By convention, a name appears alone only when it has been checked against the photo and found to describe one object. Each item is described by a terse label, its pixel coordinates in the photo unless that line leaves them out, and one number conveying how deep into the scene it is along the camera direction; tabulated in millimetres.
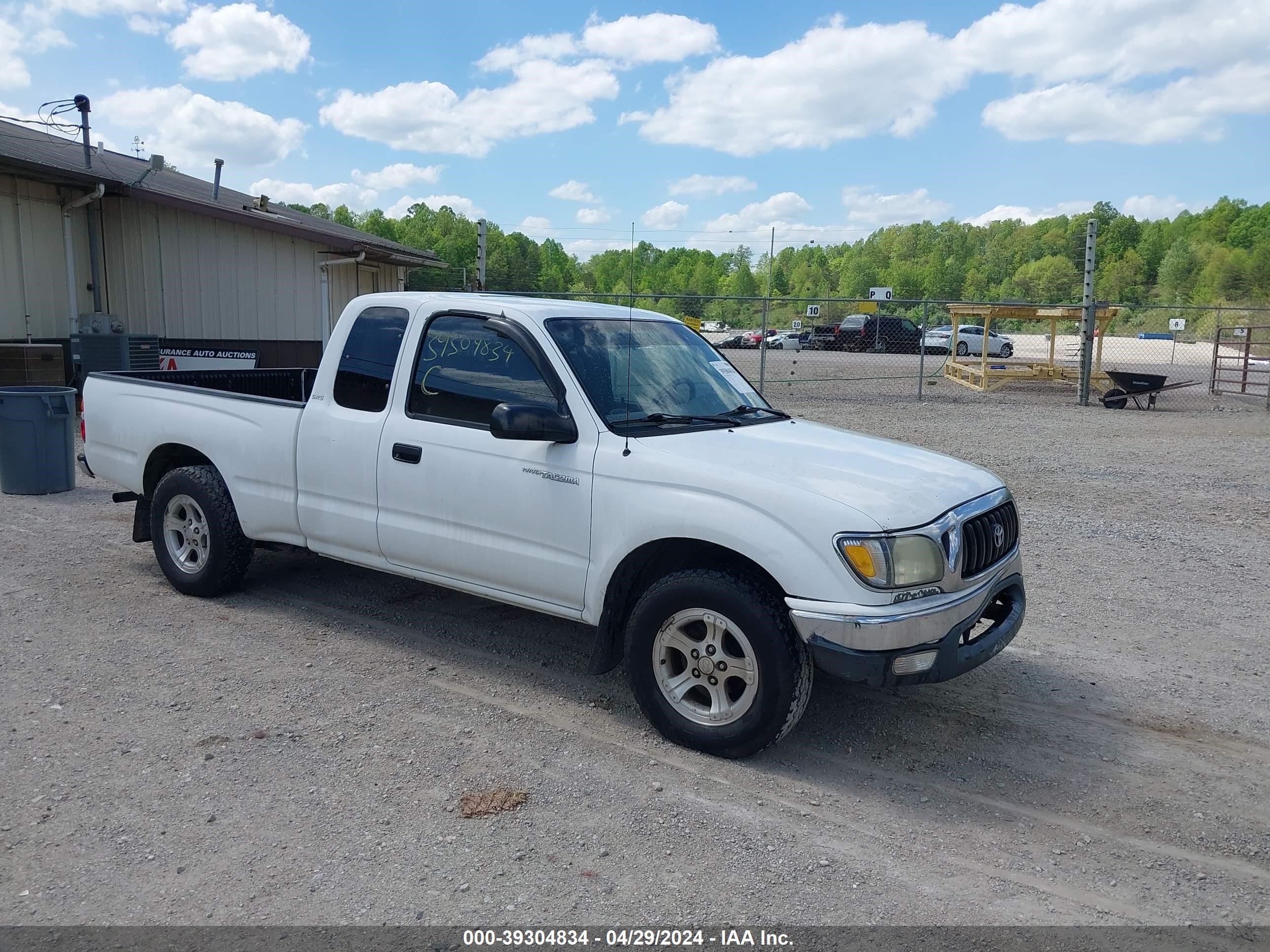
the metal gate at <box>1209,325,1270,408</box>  20828
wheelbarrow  19531
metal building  14172
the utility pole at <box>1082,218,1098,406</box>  20047
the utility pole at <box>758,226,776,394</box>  17781
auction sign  14742
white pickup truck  3793
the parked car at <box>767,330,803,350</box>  39094
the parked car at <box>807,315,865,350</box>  39344
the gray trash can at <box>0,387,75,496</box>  9000
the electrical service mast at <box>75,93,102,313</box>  15203
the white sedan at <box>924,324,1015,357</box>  44844
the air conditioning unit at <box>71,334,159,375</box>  14039
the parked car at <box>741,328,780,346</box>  36497
